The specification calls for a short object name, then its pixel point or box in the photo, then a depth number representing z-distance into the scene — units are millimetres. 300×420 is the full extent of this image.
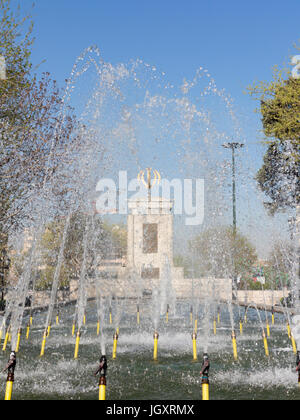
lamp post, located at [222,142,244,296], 52688
